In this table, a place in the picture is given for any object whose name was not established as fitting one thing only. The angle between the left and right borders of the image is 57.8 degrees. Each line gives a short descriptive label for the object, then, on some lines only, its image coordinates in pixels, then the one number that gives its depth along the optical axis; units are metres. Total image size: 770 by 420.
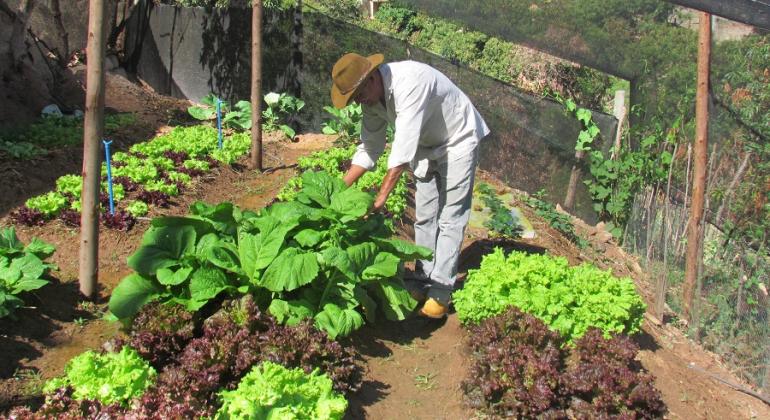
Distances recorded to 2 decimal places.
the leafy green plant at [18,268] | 4.07
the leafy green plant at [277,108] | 10.24
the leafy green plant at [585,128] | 8.08
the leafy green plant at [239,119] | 9.97
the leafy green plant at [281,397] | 3.25
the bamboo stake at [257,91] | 7.63
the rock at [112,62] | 12.60
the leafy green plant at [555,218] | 7.55
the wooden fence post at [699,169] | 5.92
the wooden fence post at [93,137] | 4.21
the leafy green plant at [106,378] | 3.37
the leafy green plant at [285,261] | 4.06
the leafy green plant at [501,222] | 6.71
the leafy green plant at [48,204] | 5.80
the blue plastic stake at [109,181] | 5.67
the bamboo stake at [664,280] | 5.86
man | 4.49
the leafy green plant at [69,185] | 6.25
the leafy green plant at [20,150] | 7.22
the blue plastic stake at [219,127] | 8.66
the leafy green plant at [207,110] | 10.21
